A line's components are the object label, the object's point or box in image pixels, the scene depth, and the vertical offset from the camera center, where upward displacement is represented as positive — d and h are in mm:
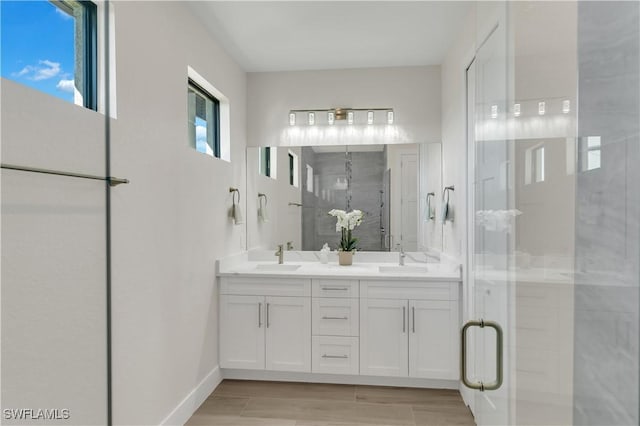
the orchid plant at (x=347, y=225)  3593 -153
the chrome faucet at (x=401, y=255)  3477 -437
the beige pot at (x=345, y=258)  3475 -456
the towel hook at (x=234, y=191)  3257 +161
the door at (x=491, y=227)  881 -46
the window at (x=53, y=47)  1257 +626
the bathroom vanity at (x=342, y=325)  2840 -912
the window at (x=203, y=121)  2754 +701
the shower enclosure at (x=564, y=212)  492 -4
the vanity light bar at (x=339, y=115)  3545 +910
